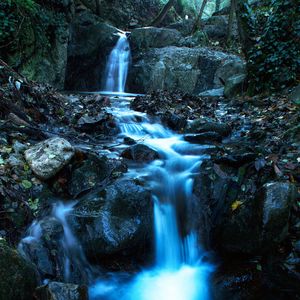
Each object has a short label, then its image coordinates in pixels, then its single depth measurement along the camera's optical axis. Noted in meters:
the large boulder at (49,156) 3.82
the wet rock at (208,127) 6.33
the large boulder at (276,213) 3.46
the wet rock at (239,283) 3.33
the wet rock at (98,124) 6.05
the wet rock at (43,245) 3.01
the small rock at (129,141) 5.82
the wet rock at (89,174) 3.98
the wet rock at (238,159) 4.45
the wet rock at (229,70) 12.02
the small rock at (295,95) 6.50
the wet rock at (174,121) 6.97
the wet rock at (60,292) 2.44
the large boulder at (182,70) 12.66
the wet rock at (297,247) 3.42
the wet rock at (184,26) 17.47
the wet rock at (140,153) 5.12
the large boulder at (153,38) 14.54
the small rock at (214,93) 10.72
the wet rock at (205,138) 6.06
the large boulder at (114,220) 3.51
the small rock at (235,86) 9.46
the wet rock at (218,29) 16.39
